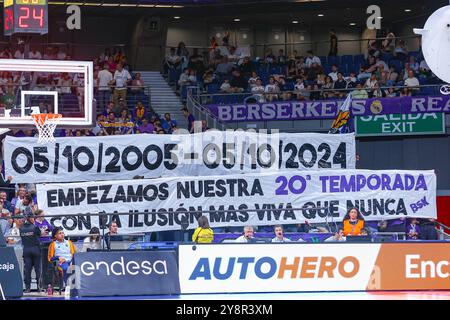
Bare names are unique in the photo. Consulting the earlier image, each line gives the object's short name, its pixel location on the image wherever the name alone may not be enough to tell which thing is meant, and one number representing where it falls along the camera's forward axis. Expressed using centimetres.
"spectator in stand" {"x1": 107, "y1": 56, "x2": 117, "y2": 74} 3472
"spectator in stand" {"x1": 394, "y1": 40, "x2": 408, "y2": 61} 3650
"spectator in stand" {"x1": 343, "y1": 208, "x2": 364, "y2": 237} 2238
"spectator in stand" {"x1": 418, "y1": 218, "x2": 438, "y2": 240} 2392
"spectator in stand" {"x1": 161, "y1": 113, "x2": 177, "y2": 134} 3153
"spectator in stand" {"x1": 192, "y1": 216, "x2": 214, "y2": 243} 2166
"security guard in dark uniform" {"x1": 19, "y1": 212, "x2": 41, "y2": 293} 2098
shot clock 1833
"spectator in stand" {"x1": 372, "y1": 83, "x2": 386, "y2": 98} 3328
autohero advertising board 2088
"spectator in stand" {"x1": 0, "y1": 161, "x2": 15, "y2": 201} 2400
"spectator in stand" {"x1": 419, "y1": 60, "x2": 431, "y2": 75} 3462
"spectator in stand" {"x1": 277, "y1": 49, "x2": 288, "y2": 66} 3742
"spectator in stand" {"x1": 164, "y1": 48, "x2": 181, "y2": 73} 3712
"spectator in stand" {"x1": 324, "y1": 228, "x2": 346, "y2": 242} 2189
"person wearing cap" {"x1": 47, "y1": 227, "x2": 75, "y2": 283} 2089
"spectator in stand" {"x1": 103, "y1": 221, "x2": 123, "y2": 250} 2172
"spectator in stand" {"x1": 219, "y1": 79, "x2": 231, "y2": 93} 3500
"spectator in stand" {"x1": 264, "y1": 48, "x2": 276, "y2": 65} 3750
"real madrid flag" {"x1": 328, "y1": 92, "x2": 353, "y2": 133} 2815
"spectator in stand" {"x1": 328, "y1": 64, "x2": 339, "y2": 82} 3506
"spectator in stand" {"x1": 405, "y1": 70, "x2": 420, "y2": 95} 3325
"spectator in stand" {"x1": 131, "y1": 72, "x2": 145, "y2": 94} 3434
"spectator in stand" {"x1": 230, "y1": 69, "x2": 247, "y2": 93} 3541
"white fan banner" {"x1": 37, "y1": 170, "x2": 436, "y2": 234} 2427
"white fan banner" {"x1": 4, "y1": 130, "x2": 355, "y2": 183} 2488
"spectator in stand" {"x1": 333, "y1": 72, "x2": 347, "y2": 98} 3366
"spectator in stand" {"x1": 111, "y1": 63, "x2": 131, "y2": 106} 3312
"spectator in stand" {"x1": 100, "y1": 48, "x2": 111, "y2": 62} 3603
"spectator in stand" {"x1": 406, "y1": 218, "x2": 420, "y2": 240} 2373
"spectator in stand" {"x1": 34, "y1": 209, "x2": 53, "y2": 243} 2164
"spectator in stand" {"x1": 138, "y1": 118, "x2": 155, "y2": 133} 3056
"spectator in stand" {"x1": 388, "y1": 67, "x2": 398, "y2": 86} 3428
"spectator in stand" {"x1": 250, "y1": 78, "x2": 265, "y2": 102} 3378
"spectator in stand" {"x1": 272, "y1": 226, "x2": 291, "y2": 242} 2161
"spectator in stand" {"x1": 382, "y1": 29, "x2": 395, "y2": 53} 3722
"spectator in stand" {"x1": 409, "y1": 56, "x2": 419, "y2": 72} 3522
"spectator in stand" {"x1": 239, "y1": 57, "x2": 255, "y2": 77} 3628
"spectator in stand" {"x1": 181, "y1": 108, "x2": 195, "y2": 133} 3209
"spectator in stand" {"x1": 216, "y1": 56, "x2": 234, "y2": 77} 3669
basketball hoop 2020
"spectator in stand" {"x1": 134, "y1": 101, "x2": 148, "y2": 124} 3241
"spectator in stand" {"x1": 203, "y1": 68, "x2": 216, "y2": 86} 3578
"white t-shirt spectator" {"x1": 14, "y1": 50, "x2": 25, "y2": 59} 3500
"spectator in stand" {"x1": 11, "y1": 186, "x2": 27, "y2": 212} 2333
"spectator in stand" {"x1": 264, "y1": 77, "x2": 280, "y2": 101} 3412
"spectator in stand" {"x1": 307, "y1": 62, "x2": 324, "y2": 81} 3550
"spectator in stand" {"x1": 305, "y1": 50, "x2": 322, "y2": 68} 3672
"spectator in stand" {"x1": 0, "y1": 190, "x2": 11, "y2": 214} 2301
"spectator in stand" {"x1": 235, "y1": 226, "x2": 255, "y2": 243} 2161
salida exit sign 3275
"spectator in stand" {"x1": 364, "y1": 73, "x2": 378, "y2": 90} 3365
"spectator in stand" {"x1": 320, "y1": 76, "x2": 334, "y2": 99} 3379
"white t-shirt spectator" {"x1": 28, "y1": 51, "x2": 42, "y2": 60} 3517
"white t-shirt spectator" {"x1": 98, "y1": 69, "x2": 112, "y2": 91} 3381
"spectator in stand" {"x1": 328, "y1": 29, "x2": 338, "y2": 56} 3866
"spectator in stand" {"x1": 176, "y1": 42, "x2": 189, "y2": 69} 3716
